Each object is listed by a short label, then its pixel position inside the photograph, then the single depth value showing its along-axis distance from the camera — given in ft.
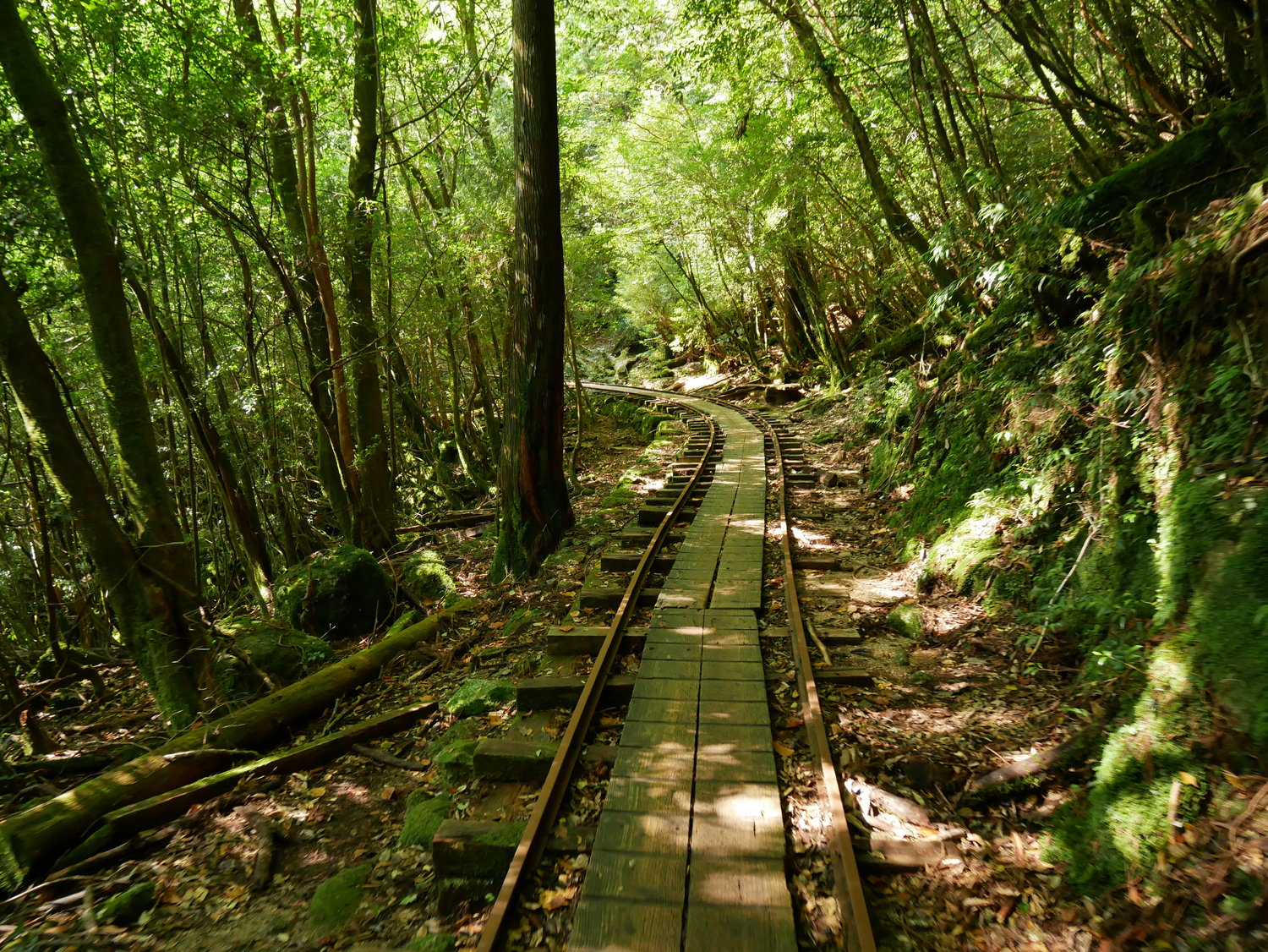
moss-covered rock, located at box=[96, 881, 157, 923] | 9.43
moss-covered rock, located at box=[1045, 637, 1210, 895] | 7.95
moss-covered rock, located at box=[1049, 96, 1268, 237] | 14.82
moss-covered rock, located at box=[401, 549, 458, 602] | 24.80
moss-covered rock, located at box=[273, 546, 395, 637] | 22.13
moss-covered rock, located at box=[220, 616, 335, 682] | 18.49
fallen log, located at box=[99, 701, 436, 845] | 11.33
